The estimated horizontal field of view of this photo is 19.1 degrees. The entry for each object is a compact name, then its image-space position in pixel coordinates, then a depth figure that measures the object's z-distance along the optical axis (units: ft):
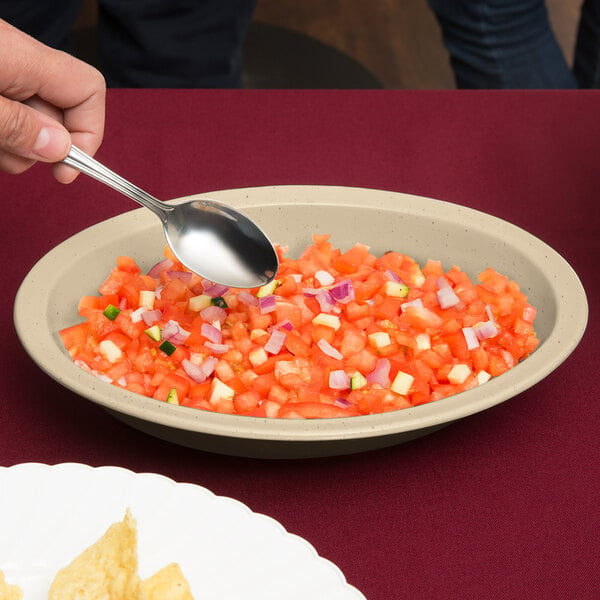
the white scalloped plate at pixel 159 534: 2.10
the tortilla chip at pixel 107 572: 2.00
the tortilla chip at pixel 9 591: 2.09
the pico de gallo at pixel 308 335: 2.45
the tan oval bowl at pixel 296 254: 2.26
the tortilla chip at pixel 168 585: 2.06
